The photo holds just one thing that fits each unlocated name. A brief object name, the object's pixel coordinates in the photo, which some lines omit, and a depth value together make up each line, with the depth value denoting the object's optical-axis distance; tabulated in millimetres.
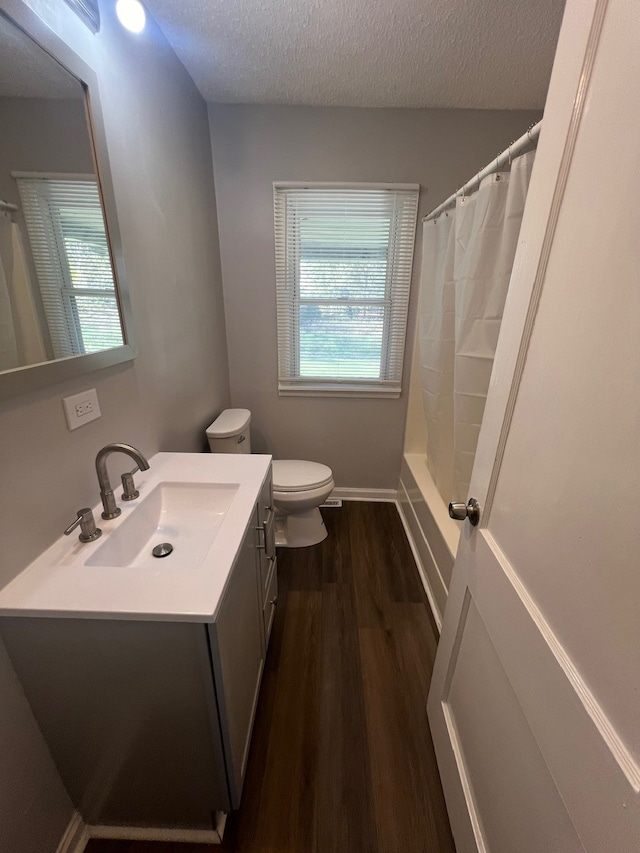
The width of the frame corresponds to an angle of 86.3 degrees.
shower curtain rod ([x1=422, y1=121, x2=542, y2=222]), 922
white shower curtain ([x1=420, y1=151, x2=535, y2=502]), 1190
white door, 441
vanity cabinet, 725
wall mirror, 737
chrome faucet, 939
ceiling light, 1046
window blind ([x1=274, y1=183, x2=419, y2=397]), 1982
